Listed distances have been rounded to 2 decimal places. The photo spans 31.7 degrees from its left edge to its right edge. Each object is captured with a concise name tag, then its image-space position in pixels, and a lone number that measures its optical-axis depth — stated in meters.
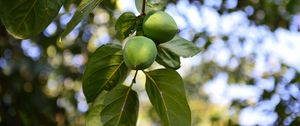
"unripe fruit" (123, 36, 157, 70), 0.97
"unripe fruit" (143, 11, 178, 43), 1.01
